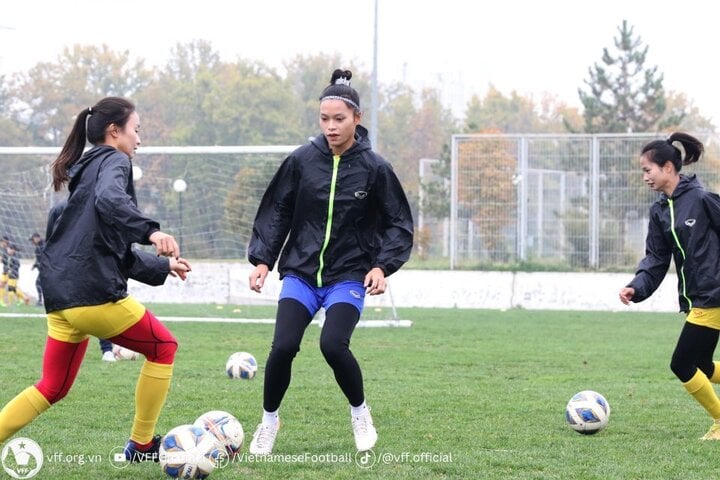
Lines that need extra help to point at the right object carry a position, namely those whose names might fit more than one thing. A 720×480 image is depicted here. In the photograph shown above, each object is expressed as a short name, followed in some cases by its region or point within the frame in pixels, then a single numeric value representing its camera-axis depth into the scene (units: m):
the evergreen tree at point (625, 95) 45.78
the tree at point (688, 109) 57.15
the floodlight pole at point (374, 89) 23.52
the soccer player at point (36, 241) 22.16
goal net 22.14
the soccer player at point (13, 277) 23.06
